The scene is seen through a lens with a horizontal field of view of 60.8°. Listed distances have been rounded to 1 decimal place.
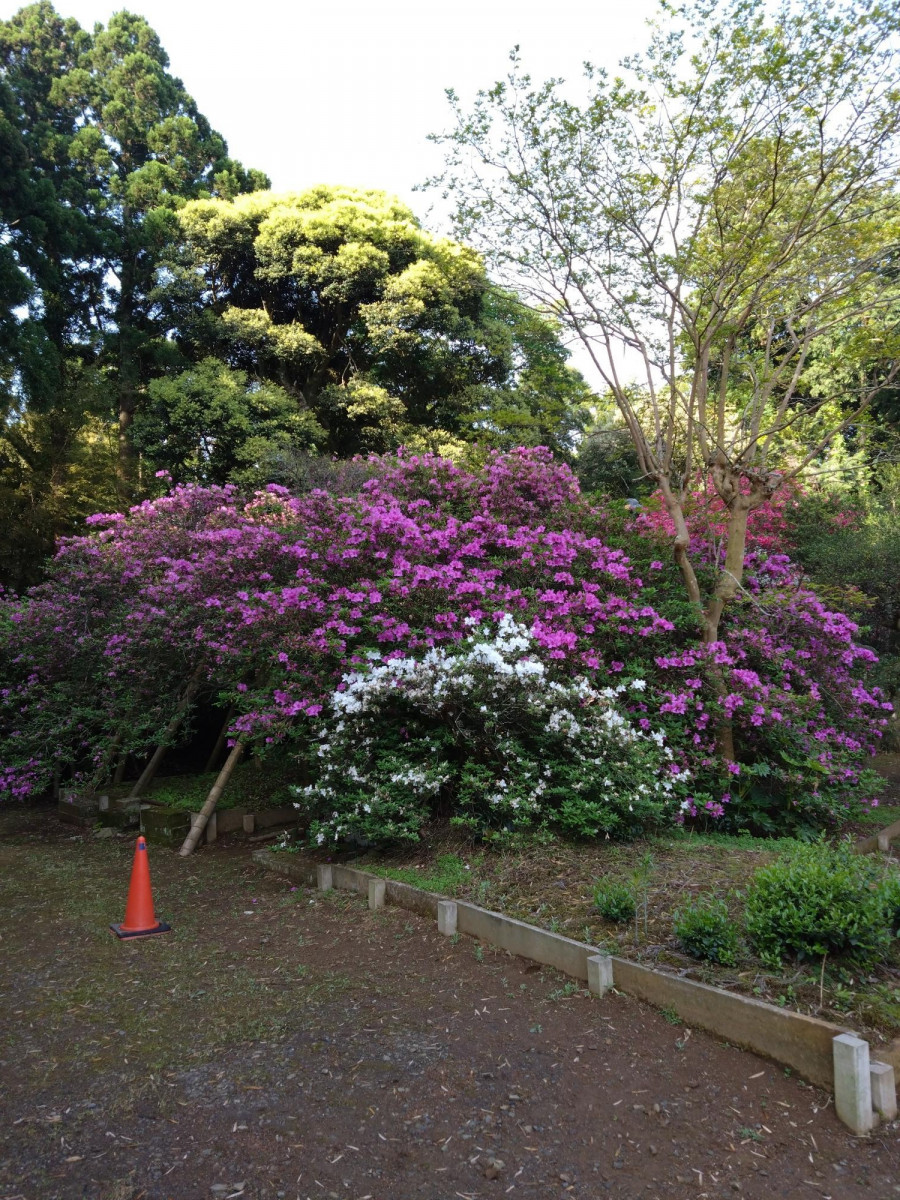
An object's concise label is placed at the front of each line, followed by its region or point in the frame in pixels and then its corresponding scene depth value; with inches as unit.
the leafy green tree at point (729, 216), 235.3
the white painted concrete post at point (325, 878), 188.7
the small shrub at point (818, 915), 112.6
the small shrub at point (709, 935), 117.3
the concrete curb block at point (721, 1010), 90.9
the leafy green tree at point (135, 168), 586.2
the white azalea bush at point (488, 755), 181.2
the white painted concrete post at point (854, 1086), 89.4
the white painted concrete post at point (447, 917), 152.9
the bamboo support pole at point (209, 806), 241.4
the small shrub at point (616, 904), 135.9
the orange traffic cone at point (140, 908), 166.9
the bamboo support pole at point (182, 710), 262.7
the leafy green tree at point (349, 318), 538.9
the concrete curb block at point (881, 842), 225.0
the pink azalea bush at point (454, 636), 204.8
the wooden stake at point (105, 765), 276.4
